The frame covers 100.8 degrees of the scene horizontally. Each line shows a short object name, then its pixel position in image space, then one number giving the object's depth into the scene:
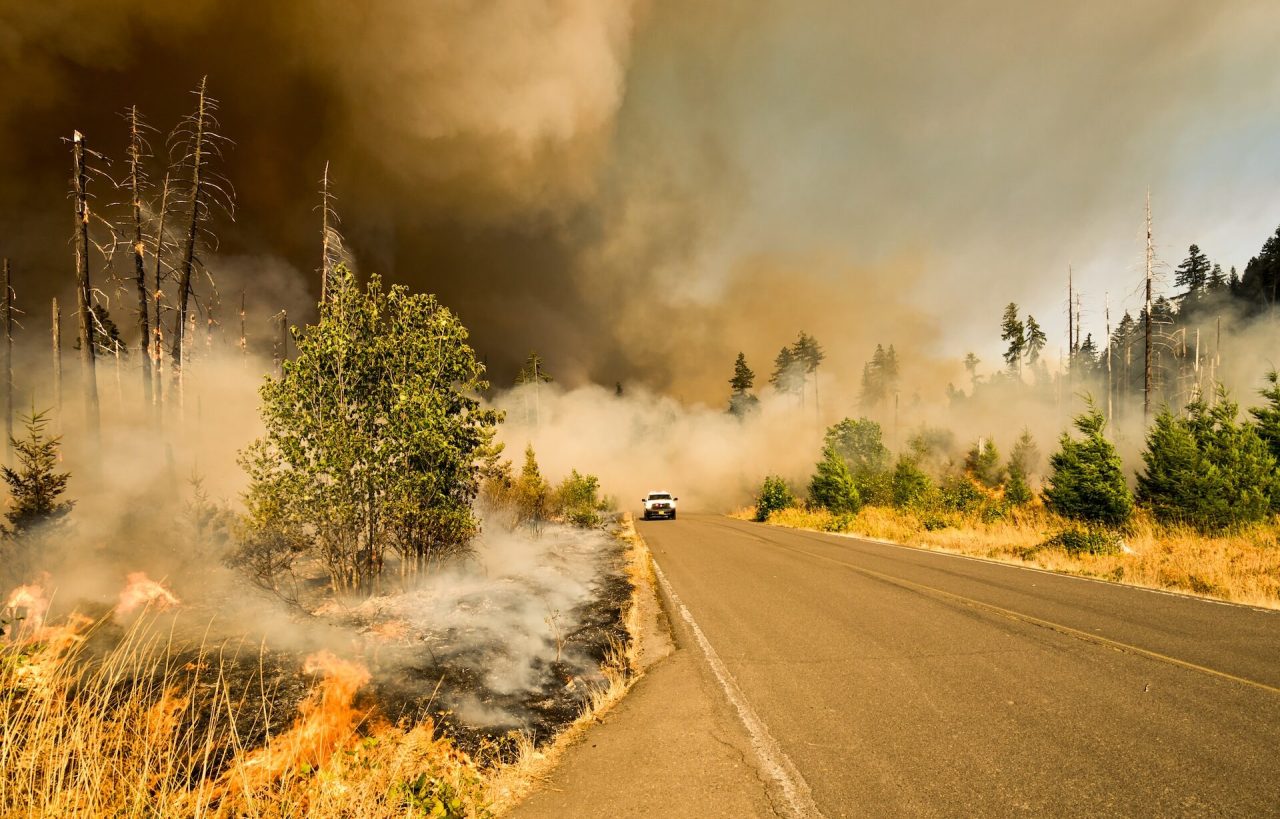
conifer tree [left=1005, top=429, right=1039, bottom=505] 27.69
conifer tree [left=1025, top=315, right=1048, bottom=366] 72.31
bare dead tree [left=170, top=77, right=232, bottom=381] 17.41
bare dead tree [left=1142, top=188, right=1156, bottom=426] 26.62
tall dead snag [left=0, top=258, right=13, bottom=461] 33.47
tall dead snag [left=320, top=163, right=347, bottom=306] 17.23
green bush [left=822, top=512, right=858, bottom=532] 23.38
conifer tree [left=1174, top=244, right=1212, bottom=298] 67.44
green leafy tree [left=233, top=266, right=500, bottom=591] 9.11
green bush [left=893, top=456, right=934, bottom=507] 30.81
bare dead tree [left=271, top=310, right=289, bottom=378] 38.58
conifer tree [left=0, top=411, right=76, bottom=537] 11.16
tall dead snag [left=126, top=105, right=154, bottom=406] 17.39
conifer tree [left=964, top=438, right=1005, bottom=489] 46.53
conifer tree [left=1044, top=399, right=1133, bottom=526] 15.55
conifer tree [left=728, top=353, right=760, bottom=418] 78.44
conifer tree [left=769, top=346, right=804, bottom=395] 77.69
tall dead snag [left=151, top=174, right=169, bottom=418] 17.88
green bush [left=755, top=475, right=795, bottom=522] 34.81
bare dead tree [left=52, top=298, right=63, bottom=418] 23.28
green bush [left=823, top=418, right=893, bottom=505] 40.94
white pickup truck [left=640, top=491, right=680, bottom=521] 32.53
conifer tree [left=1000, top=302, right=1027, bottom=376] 70.88
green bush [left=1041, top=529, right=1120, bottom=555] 12.33
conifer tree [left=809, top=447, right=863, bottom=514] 29.86
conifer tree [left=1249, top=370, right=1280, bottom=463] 15.81
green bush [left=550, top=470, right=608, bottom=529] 25.84
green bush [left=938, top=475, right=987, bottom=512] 25.28
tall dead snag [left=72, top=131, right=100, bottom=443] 15.56
